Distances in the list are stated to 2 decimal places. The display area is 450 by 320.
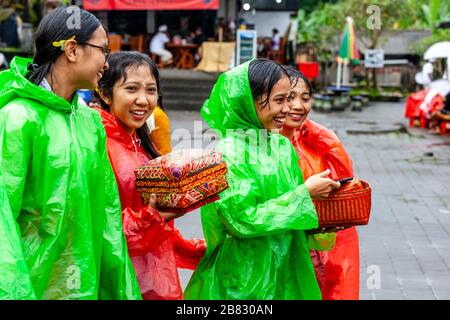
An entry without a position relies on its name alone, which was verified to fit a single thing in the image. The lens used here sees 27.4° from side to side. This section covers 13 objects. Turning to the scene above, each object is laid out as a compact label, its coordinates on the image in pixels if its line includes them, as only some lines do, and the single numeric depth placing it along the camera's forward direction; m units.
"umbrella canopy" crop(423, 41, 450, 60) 21.89
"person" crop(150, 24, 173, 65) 23.44
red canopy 20.97
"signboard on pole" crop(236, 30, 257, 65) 22.94
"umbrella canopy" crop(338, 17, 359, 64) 26.19
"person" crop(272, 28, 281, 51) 26.09
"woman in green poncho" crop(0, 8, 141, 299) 2.87
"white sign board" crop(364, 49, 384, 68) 27.17
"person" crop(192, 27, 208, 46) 24.19
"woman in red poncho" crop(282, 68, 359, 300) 4.44
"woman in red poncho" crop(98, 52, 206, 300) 3.52
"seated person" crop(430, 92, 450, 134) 18.86
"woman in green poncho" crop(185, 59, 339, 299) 3.62
